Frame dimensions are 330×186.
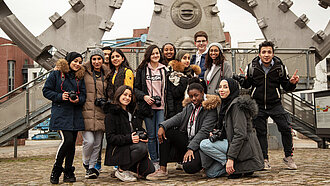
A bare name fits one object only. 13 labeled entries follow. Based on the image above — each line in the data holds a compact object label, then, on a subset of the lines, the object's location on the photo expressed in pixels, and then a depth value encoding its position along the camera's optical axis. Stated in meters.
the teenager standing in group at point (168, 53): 6.21
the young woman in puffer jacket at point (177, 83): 5.63
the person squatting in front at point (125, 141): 4.95
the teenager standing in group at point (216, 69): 5.79
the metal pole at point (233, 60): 11.34
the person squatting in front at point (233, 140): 4.69
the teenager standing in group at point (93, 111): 5.32
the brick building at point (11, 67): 42.35
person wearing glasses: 6.27
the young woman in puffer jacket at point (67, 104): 4.94
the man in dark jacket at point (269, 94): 5.62
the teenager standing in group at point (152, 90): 5.57
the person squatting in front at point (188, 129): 5.03
